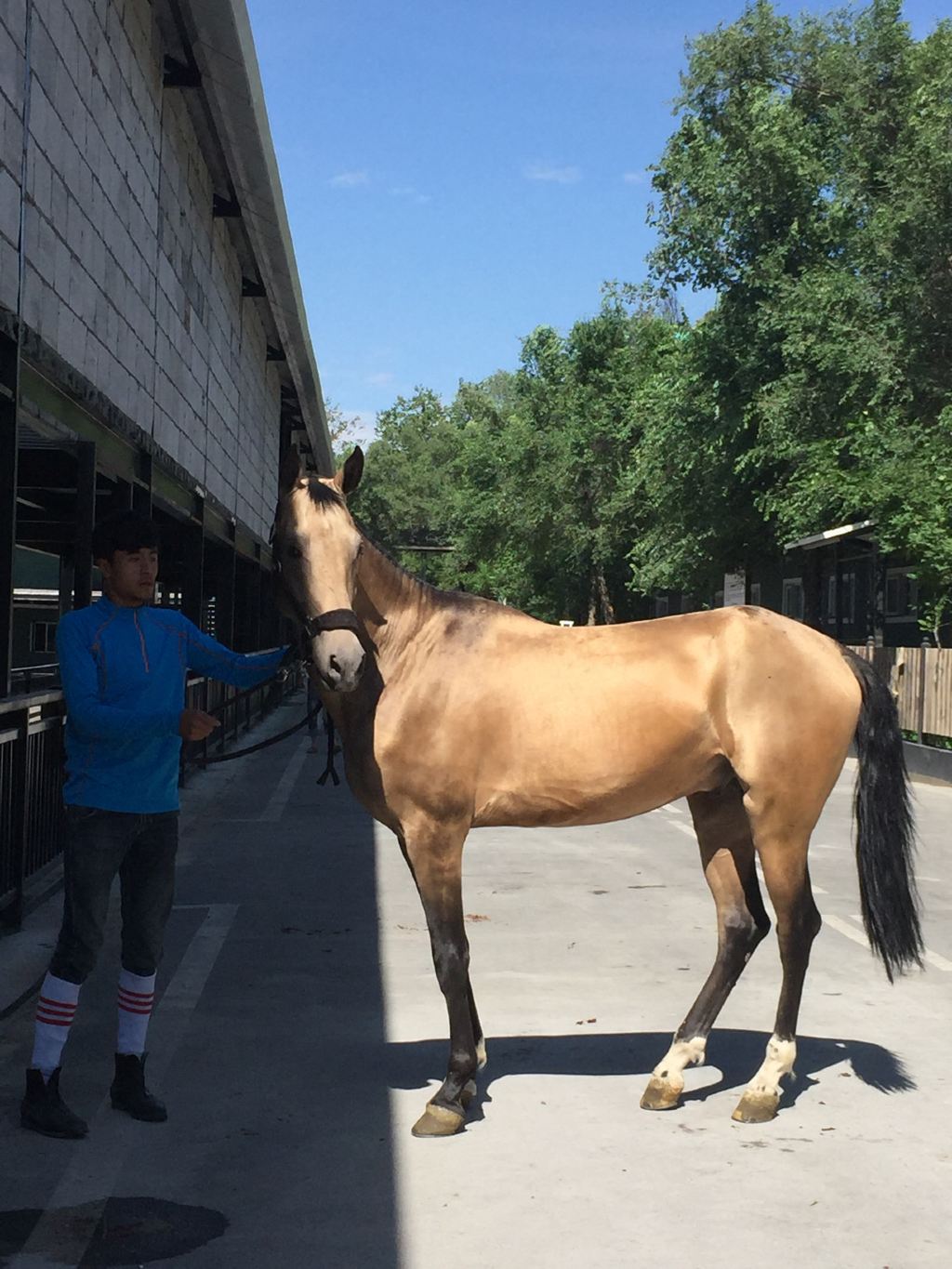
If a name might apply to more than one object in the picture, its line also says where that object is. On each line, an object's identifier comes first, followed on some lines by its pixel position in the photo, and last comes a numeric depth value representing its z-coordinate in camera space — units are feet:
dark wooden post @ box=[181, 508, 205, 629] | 57.82
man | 15.85
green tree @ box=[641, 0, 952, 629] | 84.84
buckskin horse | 16.34
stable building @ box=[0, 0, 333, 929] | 27.58
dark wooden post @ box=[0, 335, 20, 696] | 25.99
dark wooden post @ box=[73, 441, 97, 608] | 33.99
